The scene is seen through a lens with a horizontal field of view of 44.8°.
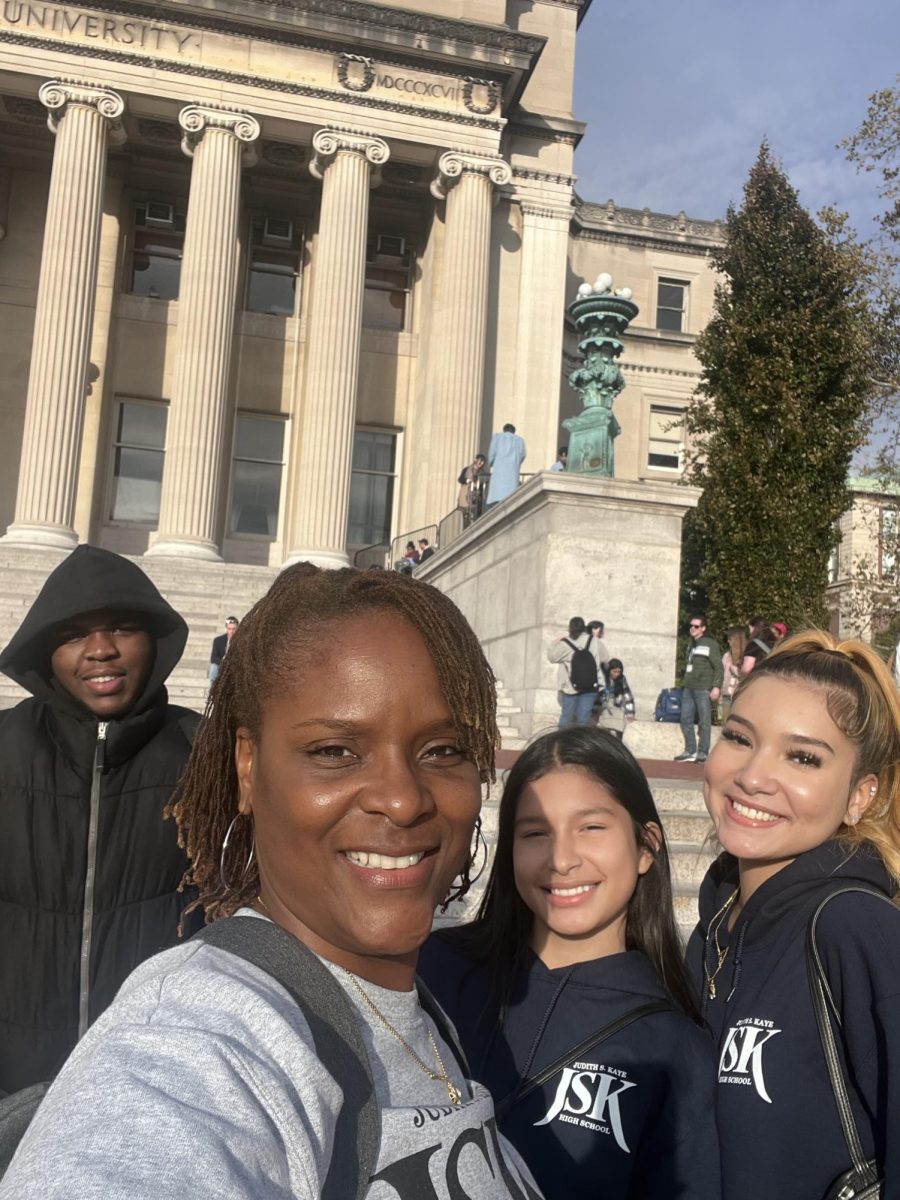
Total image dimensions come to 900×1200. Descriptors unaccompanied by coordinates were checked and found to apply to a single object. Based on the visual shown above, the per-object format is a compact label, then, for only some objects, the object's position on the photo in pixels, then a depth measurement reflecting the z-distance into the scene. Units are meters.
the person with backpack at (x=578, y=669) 11.16
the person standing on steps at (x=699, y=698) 11.87
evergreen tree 23.31
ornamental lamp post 13.45
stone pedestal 12.93
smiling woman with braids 0.93
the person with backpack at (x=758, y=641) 11.10
